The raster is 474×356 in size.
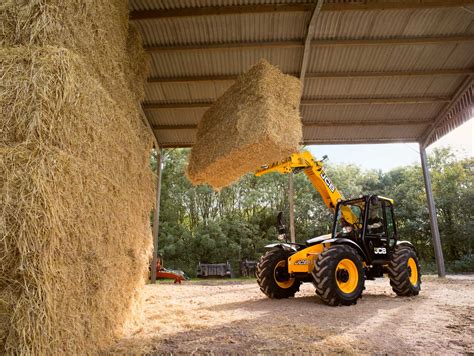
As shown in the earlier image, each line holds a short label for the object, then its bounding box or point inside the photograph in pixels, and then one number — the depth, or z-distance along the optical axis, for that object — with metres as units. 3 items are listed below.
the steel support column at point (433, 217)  10.27
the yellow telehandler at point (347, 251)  5.52
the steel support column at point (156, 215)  10.25
